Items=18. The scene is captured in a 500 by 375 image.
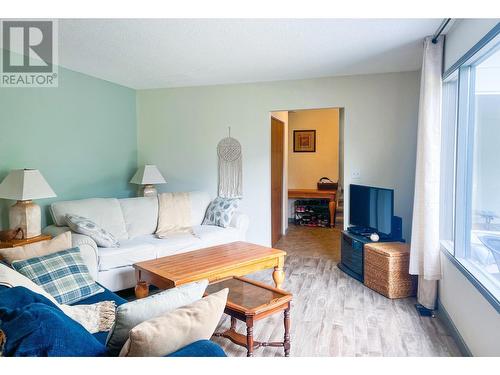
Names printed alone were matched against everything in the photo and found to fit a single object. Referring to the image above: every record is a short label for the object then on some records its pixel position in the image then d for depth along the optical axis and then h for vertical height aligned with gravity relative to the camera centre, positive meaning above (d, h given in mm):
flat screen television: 3930 -368
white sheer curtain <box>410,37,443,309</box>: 3174 +145
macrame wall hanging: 5223 +100
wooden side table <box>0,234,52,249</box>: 3254 -626
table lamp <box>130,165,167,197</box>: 5102 -78
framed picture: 8133 +753
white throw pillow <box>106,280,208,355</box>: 1351 -522
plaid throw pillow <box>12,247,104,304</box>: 2379 -682
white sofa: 3488 -685
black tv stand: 4016 -874
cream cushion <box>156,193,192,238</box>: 4512 -499
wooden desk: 7177 -403
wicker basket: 3533 -937
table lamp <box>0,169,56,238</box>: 3373 -205
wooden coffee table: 2877 -766
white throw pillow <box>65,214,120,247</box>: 3553 -548
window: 2324 +55
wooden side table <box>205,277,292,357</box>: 2309 -848
